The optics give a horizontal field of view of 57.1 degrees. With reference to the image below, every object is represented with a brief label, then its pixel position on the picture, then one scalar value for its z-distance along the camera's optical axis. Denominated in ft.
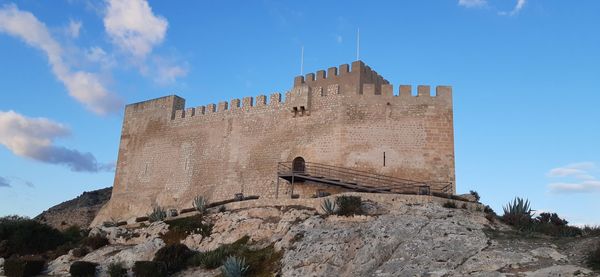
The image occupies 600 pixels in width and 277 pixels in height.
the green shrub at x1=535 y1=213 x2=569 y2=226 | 67.41
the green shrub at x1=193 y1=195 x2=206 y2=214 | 78.54
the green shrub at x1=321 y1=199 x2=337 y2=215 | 66.39
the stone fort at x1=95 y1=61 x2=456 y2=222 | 82.38
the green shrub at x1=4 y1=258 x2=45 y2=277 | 65.53
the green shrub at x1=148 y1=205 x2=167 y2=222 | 80.84
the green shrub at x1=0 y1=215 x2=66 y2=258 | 78.43
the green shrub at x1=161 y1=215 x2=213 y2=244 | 70.85
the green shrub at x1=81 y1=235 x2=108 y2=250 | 74.28
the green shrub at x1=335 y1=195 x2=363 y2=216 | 65.51
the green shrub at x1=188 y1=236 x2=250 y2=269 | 60.18
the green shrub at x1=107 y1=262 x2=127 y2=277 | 60.54
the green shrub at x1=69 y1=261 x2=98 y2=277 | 62.69
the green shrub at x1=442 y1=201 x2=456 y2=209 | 67.46
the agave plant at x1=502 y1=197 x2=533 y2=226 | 64.59
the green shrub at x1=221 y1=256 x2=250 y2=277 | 54.44
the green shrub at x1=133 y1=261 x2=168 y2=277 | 59.11
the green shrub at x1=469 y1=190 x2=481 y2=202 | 78.24
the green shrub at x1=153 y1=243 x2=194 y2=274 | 61.46
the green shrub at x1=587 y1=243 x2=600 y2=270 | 43.58
